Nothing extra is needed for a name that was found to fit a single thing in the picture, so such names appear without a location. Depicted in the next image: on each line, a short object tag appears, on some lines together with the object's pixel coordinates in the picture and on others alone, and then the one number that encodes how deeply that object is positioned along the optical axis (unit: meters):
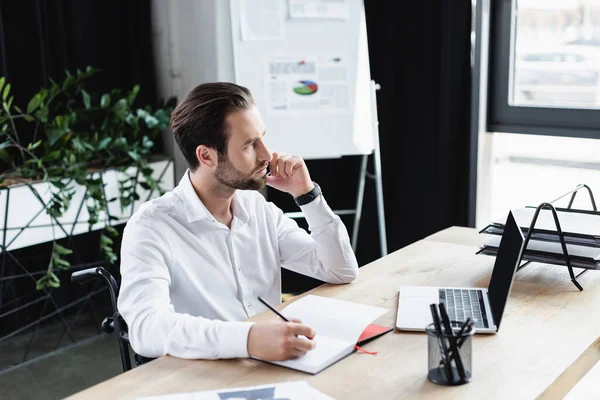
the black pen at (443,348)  1.35
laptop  1.62
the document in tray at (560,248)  1.94
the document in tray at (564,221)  1.99
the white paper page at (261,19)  3.30
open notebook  1.44
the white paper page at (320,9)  3.32
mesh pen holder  1.35
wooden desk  1.34
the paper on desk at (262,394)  1.30
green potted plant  3.19
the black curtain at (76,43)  3.53
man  1.65
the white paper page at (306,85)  3.36
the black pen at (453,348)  1.34
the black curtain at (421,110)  3.55
